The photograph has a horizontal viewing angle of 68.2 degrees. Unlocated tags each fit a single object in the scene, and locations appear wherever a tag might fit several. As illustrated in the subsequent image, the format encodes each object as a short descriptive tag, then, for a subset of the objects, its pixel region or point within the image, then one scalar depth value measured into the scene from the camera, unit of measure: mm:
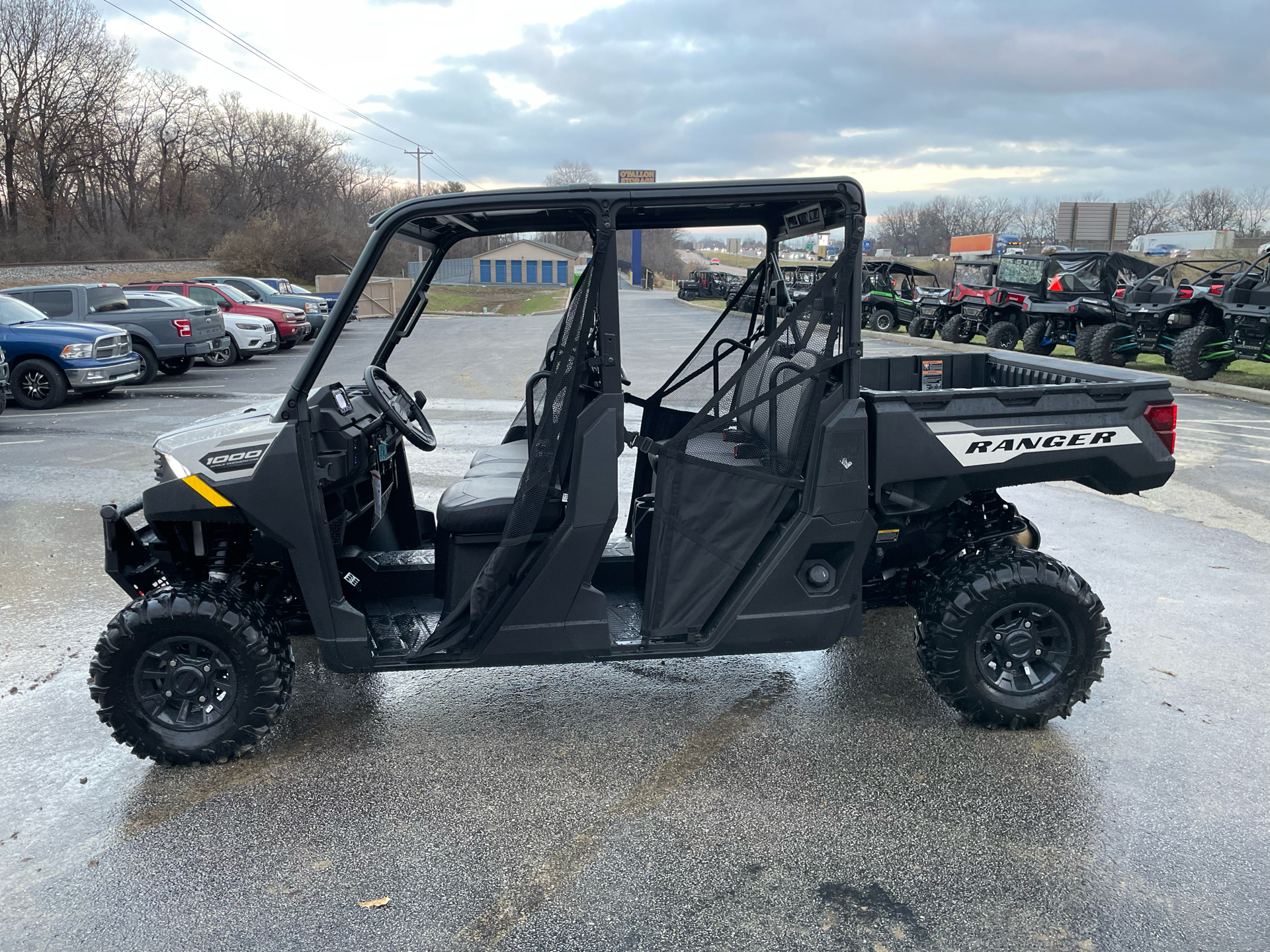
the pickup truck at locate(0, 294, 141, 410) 12914
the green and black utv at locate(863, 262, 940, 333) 25391
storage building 42875
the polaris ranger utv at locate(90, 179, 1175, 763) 3469
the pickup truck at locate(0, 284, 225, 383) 15383
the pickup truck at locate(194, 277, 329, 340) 25328
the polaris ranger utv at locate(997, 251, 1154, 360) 18484
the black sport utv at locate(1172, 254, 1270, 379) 14375
